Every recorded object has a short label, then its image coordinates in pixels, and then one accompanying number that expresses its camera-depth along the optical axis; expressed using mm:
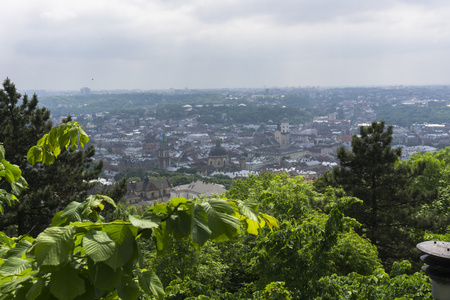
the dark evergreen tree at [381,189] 16312
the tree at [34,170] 14070
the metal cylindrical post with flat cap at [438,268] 3154
